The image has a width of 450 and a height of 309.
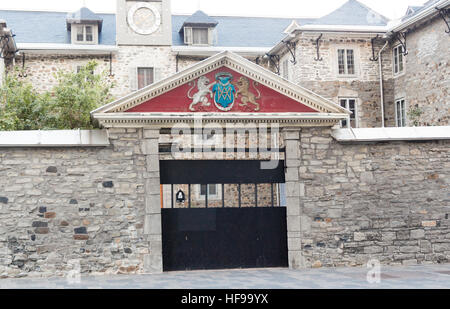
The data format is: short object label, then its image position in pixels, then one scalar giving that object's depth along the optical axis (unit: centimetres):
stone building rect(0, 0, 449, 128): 2203
